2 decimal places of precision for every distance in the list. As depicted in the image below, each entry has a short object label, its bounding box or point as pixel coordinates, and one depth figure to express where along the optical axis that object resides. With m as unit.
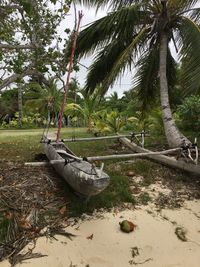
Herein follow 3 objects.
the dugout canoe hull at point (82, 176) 2.39
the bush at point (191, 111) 5.13
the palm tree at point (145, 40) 3.90
